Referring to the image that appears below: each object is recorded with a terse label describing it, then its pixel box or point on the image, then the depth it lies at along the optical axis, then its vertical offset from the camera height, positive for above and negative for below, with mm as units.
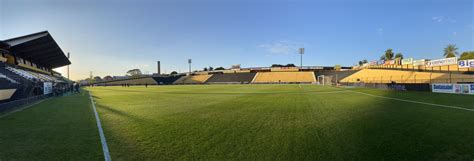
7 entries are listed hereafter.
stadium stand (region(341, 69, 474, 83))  32756 +922
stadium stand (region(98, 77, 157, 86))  102125 +1097
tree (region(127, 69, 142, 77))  172875 +9350
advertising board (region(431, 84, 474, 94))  17203 -759
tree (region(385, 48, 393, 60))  89688 +11443
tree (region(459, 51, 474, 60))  53447 +6597
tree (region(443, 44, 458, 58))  66288 +9314
